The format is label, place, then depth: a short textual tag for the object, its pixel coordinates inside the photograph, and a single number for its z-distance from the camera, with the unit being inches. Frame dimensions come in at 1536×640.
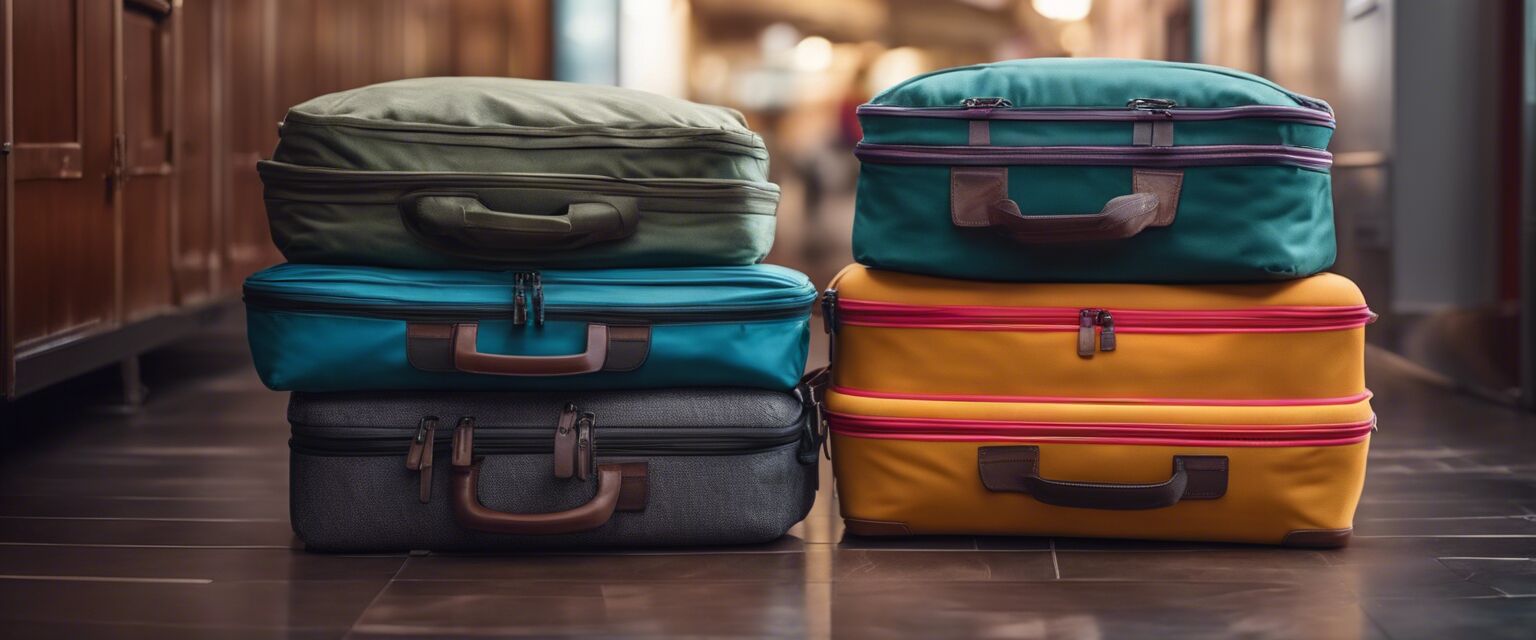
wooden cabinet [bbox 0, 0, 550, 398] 103.5
